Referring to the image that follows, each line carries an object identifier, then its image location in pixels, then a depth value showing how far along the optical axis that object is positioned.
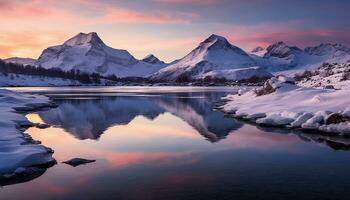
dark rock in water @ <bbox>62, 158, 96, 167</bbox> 27.05
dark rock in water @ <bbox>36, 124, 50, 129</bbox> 45.86
